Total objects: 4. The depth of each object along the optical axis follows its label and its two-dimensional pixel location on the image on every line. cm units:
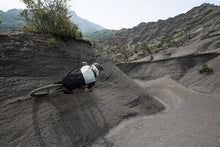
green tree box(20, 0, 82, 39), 429
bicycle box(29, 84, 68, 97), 297
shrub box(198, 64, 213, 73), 1301
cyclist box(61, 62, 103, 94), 281
